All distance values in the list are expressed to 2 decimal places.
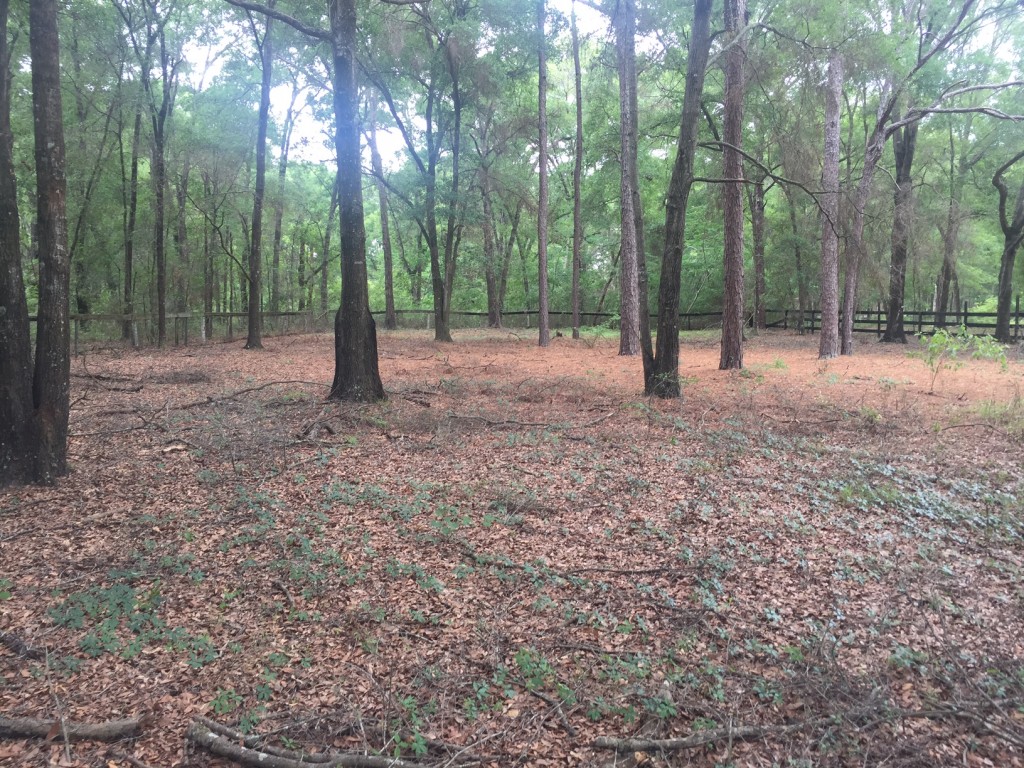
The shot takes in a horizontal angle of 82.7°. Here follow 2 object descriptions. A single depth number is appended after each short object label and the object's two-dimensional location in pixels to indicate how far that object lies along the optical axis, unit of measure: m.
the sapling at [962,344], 7.86
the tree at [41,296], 4.85
